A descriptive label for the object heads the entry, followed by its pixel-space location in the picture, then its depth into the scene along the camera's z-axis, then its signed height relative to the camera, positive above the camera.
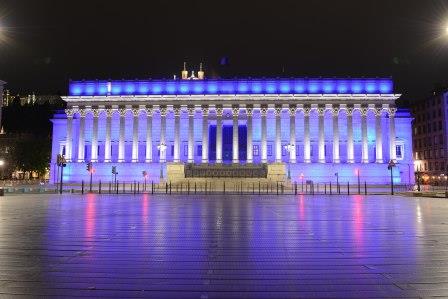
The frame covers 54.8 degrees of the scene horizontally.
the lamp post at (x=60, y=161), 56.71 +3.32
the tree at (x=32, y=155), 111.00 +7.98
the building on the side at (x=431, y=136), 102.50 +11.76
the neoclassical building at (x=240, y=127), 89.81 +12.30
